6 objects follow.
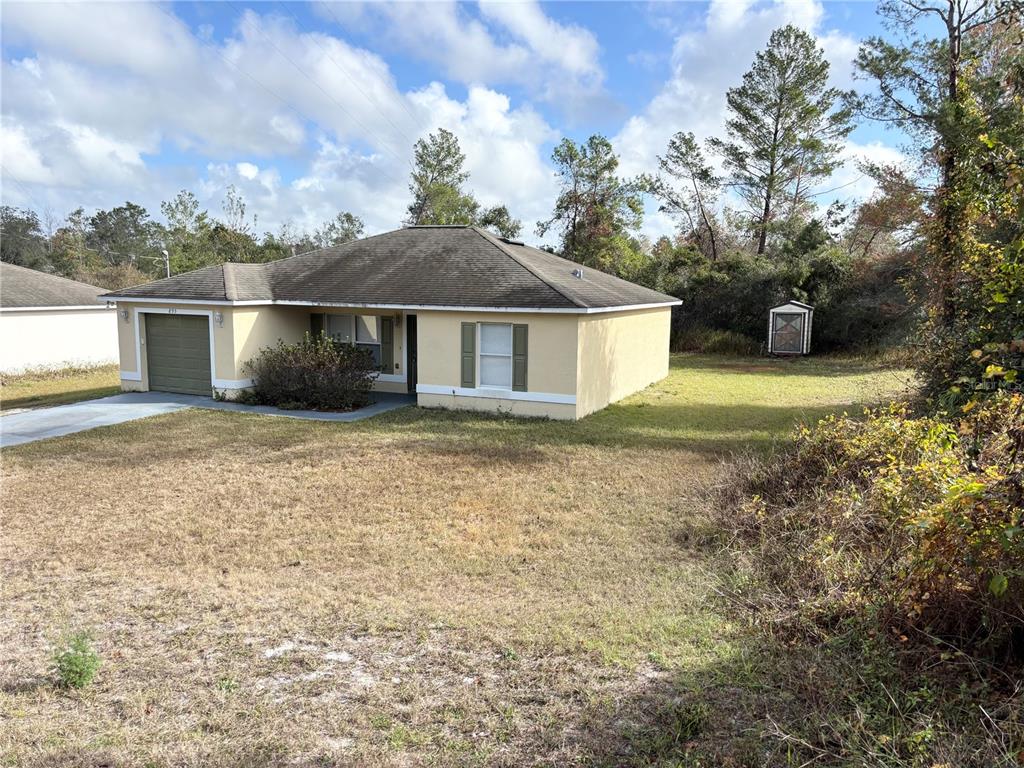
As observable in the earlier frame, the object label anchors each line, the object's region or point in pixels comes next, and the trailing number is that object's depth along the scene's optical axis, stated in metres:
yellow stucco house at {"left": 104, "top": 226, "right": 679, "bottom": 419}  13.91
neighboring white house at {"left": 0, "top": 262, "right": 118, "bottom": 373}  20.42
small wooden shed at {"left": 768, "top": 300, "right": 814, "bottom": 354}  26.03
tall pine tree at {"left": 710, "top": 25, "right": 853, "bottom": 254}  32.19
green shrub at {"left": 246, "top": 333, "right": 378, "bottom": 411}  14.86
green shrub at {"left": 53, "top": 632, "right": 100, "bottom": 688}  4.26
